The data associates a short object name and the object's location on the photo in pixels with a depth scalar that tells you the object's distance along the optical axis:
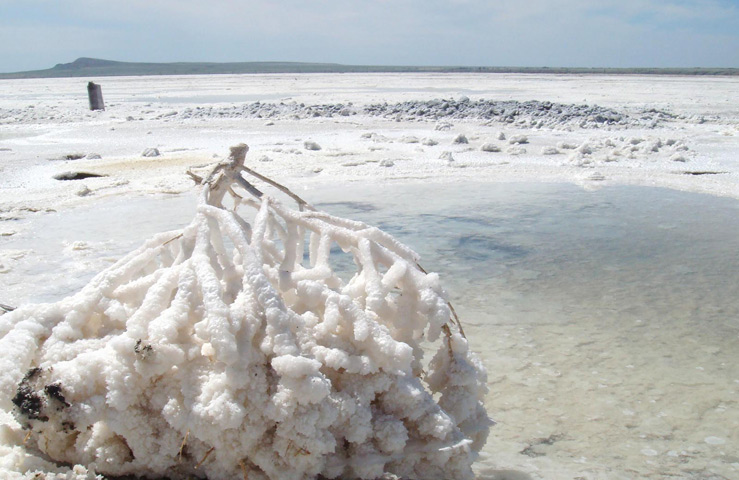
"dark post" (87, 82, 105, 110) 20.12
